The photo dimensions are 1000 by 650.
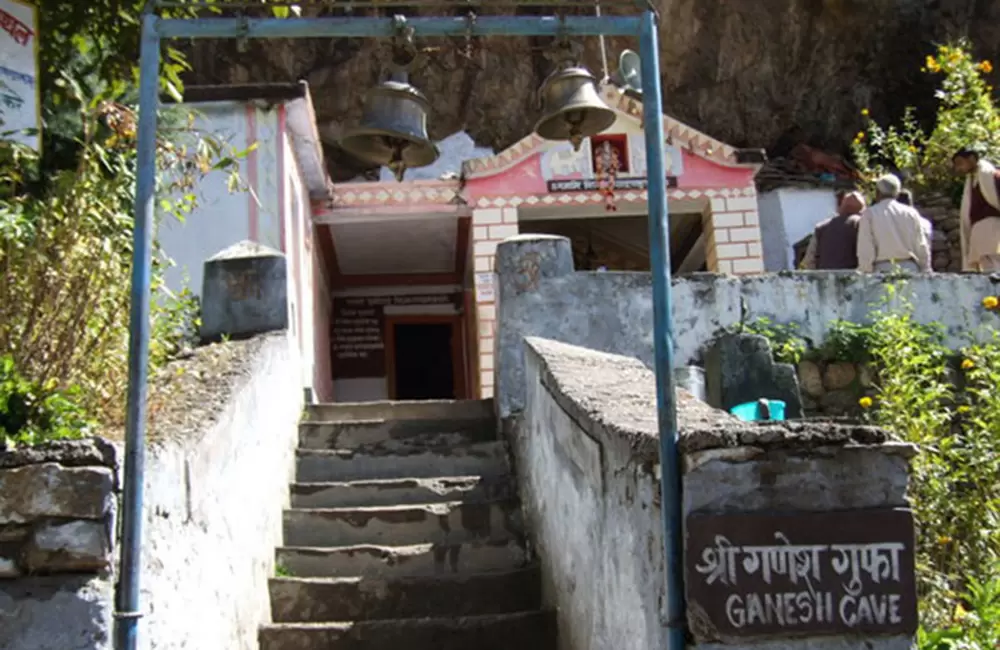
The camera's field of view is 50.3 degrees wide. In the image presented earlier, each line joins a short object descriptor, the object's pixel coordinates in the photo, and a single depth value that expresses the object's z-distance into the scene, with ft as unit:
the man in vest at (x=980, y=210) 30.66
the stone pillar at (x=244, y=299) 22.66
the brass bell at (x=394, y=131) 12.75
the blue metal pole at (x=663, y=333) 9.91
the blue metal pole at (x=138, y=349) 10.49
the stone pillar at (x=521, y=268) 24.99
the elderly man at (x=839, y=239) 33.40
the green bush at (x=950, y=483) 16.58
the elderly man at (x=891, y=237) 30.66
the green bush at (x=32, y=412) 11.16
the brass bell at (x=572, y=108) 13.05
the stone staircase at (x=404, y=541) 17.11
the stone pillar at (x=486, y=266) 37.03
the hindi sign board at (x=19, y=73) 15.58
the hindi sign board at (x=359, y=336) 50.90
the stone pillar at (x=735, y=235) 42.16
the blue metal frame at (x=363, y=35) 10.18
